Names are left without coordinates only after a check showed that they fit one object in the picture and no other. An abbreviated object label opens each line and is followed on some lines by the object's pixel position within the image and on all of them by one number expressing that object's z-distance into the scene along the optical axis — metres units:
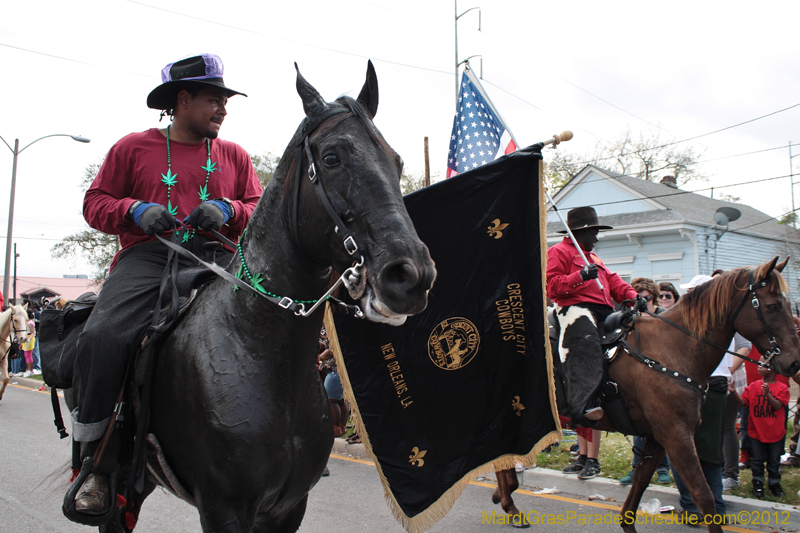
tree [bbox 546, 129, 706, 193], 35.59
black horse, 2.20
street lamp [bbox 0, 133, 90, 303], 20.21
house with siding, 20.55
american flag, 7.03
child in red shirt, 6.05
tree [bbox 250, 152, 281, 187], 36.53
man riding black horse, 2.78
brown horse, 4.94
